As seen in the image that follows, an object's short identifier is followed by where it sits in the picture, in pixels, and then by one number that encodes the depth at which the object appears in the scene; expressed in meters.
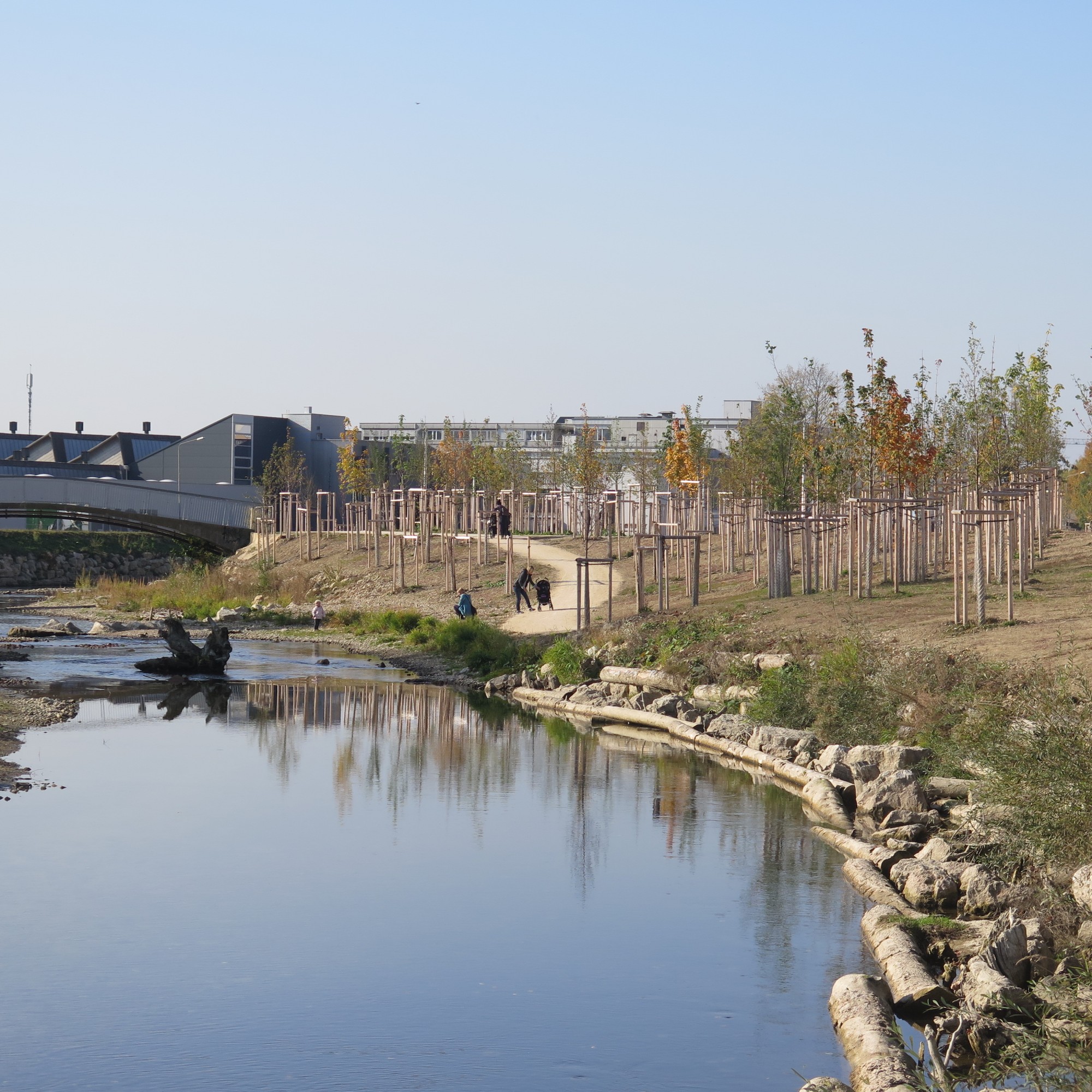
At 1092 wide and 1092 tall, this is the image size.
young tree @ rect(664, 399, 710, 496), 59.06
